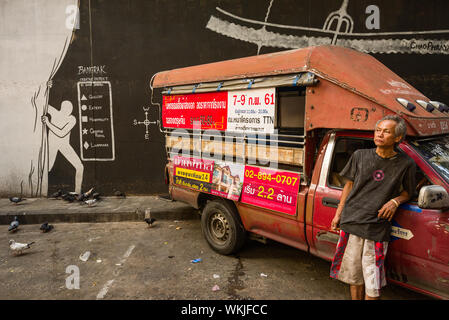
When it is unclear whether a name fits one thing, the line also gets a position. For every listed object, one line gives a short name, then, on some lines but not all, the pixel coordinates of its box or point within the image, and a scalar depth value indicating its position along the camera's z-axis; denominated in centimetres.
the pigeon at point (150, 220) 597
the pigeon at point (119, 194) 769
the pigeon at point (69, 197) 735
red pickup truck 283
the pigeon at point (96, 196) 752
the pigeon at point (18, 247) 475
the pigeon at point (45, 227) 589
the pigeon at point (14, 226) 586
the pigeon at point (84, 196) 728
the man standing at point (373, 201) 270
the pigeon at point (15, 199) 730
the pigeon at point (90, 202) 694
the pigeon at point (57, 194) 772
